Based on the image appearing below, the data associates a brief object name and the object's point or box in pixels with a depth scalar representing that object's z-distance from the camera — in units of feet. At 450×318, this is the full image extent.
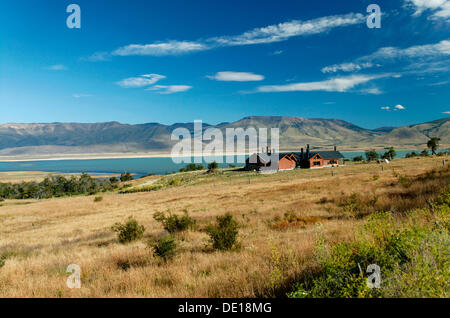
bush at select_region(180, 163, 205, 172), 396.98
